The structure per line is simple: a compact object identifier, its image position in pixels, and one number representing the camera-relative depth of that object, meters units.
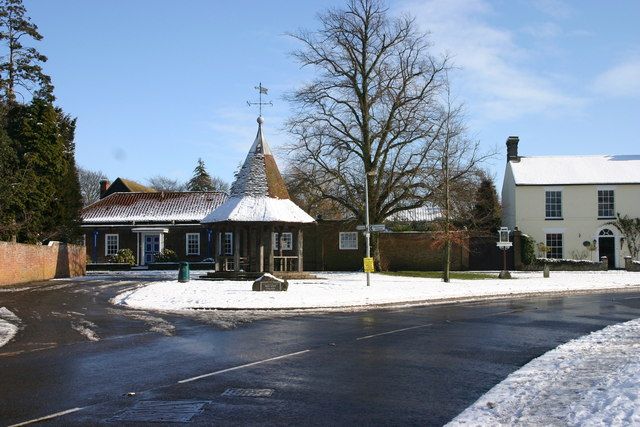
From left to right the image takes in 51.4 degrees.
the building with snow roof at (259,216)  32.06
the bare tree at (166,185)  104.68
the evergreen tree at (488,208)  48.53
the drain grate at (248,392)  8.25
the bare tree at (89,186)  93.75
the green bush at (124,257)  47.94
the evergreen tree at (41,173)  35.28
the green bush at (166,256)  48.25
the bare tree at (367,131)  39.41
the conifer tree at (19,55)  44.16
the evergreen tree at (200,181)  88.16
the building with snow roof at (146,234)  50.41
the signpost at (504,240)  37.13
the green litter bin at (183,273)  30.52
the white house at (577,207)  46.06
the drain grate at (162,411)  7.07
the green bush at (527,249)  45.12
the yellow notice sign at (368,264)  28.69
